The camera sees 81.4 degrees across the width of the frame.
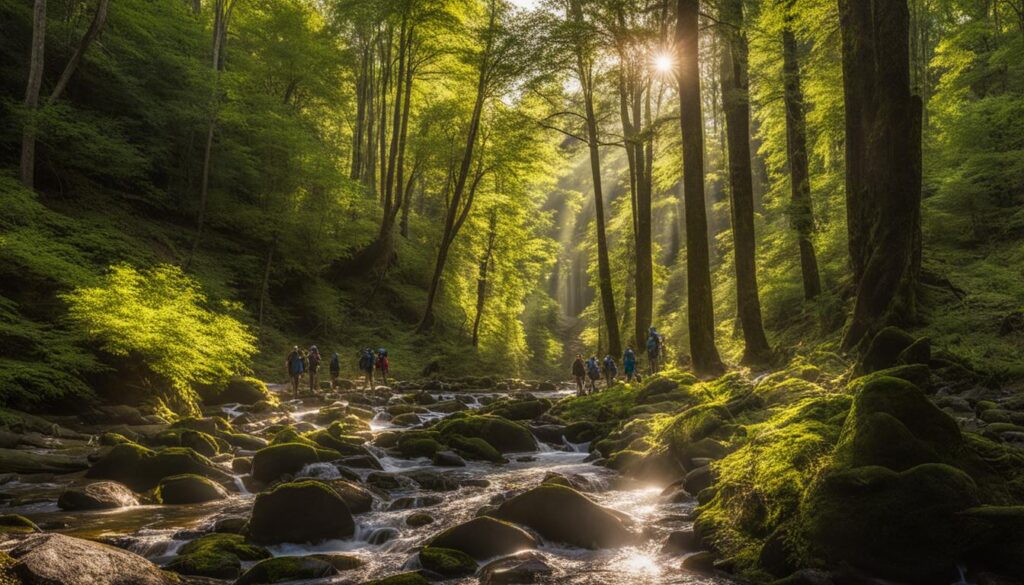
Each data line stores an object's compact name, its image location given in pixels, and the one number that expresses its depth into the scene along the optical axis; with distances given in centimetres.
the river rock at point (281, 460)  972
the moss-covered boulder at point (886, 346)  763
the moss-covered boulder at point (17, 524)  636
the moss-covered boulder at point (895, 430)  483
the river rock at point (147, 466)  902
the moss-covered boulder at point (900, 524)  426
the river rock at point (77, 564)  439
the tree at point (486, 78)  1842
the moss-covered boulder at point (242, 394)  1641
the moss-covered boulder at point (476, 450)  1156
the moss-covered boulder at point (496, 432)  1258
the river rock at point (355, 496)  796
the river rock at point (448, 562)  568
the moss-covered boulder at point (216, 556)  569
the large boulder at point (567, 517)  645
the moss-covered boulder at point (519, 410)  1588
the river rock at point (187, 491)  845
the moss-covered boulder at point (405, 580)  506
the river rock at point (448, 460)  1107
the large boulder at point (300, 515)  673
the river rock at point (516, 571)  540
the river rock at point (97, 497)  774
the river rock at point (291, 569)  554
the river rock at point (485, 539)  611
